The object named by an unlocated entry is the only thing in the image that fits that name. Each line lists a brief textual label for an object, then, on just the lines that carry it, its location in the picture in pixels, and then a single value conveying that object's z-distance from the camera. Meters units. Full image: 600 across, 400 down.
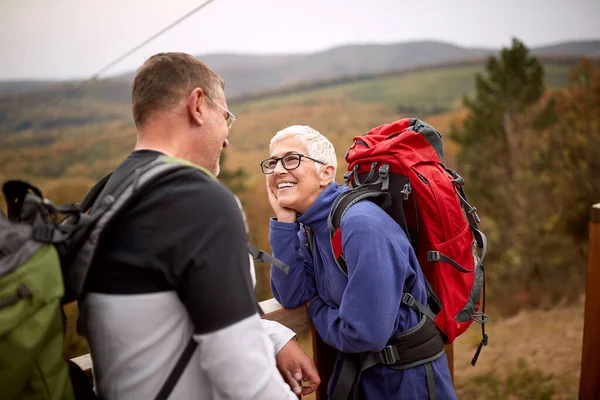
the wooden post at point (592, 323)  2.48
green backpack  0.89
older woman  1.57
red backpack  1.77
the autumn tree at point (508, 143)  14.08
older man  1.01
